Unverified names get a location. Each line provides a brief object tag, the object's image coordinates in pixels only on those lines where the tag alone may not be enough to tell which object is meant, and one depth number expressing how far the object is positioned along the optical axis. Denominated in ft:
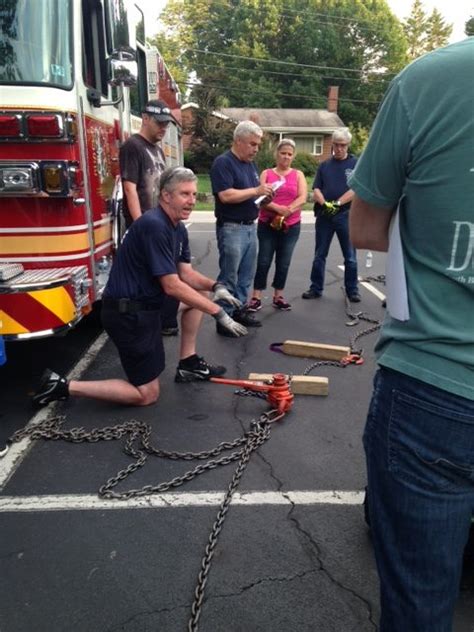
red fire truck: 11.28
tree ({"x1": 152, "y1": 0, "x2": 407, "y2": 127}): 167.63
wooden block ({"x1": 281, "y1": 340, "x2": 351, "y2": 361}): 15.88
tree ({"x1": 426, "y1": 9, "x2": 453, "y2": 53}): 182.29
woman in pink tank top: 19.65
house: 146.30
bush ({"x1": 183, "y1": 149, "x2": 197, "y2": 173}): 114.01
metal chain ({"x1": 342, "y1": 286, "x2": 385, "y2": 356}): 17.14
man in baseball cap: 16.31
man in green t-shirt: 3.77
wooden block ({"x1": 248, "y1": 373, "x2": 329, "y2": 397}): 13.50
